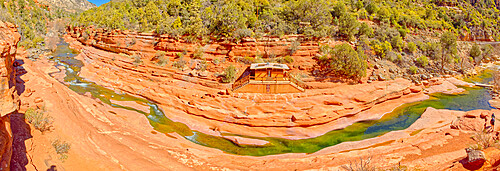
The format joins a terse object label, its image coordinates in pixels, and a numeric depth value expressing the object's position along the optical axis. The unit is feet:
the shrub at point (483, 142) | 31.94
